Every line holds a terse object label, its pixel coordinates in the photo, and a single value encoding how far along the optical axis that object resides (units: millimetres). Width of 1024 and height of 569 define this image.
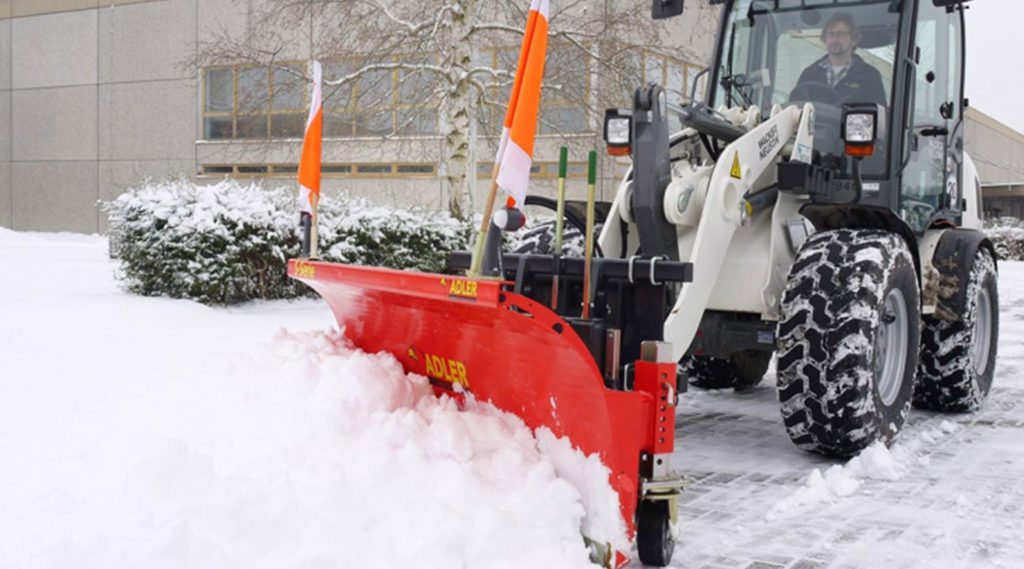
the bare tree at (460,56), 12945
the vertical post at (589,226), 3441
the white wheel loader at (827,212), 4957
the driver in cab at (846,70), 6014
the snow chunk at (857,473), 4584
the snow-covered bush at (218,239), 9195
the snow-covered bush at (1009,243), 27750
